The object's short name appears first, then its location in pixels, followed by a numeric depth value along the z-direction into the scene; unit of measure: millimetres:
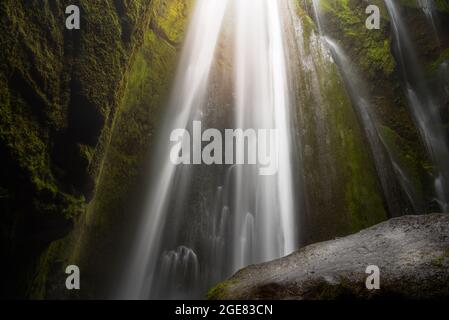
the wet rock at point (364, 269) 3602
